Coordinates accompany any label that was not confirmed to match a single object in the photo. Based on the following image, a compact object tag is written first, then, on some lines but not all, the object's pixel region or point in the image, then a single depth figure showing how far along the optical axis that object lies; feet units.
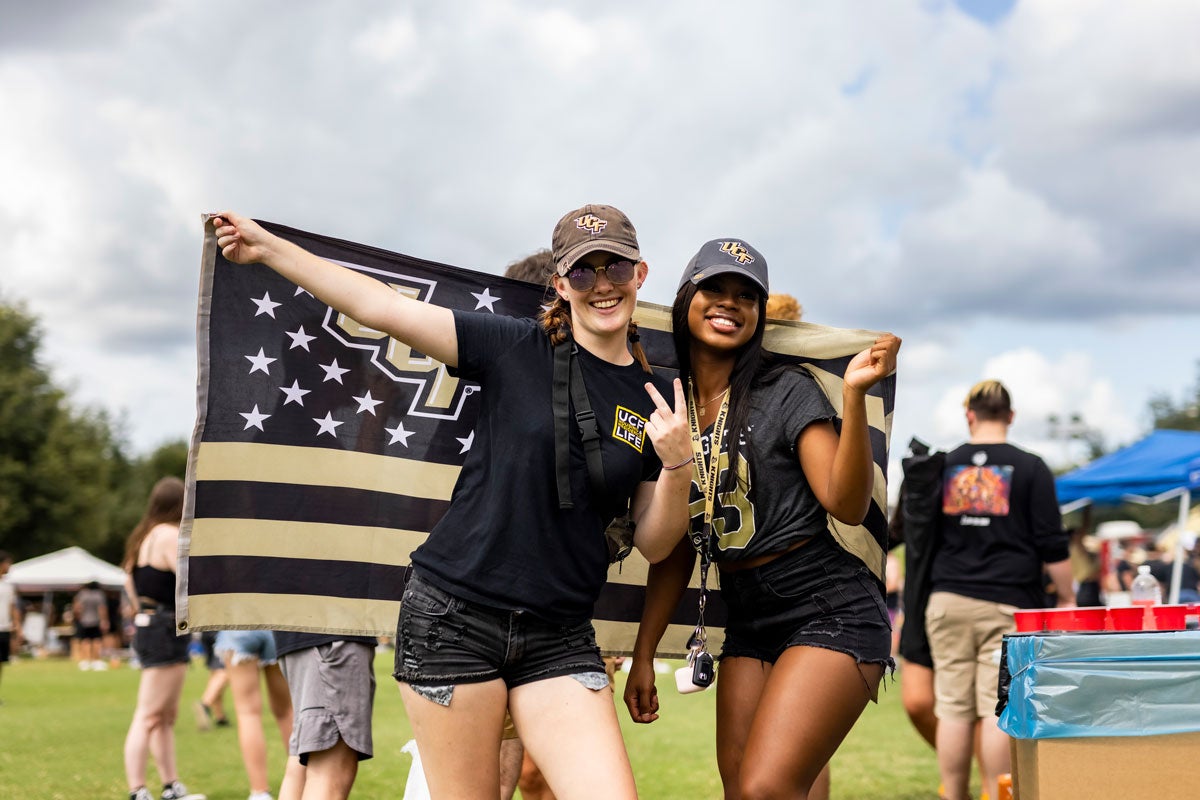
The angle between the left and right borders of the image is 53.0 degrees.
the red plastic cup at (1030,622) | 13.75
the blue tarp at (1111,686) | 11.89
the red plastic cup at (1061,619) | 13.65
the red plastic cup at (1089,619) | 13.69
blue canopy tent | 40.09
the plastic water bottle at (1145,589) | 19.79
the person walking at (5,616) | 57.11
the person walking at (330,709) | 15.83
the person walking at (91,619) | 103.71
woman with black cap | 11.72
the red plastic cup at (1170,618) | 13.82
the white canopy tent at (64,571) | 127.75
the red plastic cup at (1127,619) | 13.76
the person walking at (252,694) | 24.06
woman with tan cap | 10.28
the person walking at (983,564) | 22.45
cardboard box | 11.75
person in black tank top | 26.04
